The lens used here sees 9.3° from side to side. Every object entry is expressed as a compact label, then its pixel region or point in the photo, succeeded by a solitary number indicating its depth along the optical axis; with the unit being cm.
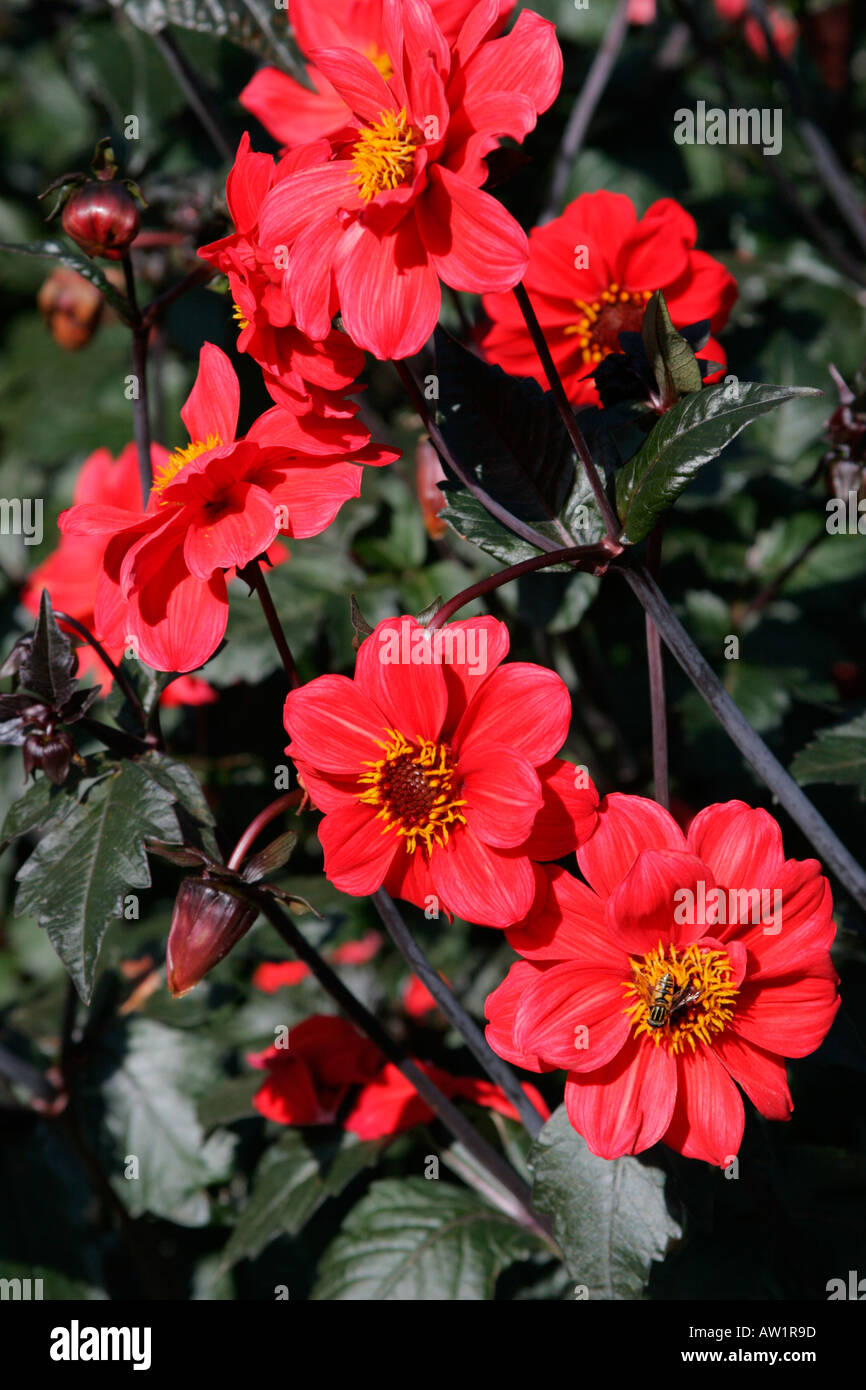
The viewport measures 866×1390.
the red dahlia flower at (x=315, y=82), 149
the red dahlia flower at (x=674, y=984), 129
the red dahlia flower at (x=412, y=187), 127
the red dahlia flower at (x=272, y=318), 130
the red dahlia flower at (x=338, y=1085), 144
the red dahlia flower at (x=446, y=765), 128
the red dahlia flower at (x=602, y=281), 143
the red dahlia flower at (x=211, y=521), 130
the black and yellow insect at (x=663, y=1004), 130
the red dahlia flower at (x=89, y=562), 154
